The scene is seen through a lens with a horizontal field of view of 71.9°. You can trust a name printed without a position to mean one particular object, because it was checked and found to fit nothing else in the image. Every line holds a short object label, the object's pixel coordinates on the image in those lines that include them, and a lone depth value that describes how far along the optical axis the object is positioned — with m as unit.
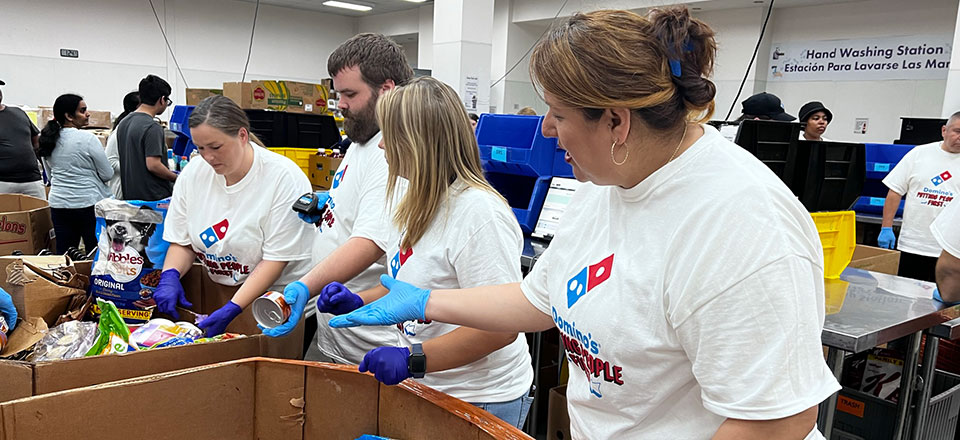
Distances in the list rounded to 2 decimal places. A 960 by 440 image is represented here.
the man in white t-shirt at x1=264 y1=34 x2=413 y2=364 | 1.62
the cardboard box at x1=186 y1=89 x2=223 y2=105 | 6.80
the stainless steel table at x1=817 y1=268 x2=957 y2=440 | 1.66
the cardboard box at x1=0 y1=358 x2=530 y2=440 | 1.11
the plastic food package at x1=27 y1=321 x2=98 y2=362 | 1.55
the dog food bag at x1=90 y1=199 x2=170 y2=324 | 1.92
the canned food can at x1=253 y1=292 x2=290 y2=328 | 1.48
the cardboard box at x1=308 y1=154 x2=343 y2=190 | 4.88
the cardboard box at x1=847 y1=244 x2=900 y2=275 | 2.68
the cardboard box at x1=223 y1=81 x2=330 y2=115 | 6.32
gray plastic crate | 2.15
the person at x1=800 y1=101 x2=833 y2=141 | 4.64
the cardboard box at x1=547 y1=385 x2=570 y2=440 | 2.00
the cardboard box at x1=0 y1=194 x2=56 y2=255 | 2.79
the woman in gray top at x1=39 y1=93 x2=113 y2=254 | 3.65
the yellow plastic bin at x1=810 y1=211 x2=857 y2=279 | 2.11
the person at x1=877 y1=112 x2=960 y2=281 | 3.53
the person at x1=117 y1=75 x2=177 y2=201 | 3.70
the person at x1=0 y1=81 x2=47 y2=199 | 3.79
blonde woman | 1.27
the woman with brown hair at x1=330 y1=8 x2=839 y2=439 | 0.72
